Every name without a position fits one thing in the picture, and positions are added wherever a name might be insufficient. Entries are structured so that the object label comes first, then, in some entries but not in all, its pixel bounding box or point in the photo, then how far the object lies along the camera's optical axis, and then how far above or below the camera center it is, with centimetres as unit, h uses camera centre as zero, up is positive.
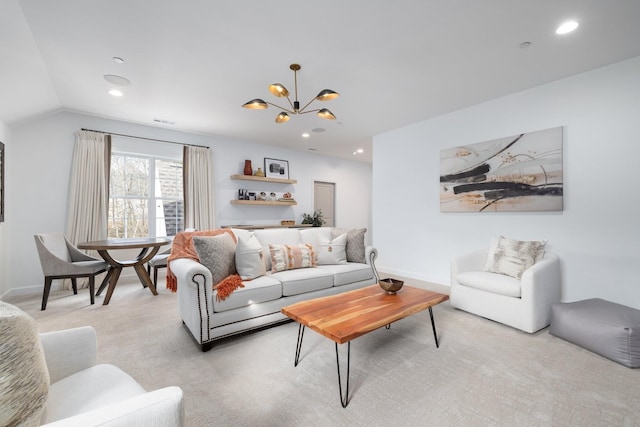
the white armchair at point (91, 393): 74 -62
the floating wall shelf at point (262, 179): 553 +68
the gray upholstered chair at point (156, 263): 388 -72
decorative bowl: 239 -67
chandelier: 250 +108
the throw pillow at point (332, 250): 348 -53
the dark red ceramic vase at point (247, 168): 570 +89
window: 465 +28
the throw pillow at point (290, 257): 309 -54
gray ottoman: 199 -96
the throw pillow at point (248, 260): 275 -50
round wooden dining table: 325 -59
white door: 705 +28
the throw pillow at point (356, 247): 361 -50
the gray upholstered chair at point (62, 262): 317 -61
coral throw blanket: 244 -43
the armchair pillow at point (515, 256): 289 -53
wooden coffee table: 171 -74
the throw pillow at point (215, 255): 254 -41
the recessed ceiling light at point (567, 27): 225 +150
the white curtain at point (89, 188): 414 +38
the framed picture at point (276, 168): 612 +96
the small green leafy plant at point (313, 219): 669 -22
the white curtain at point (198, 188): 506 +44
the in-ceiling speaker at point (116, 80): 311 +154
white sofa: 225 -79
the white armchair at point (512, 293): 255 -87
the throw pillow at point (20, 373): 63 -39
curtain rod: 439 +129
